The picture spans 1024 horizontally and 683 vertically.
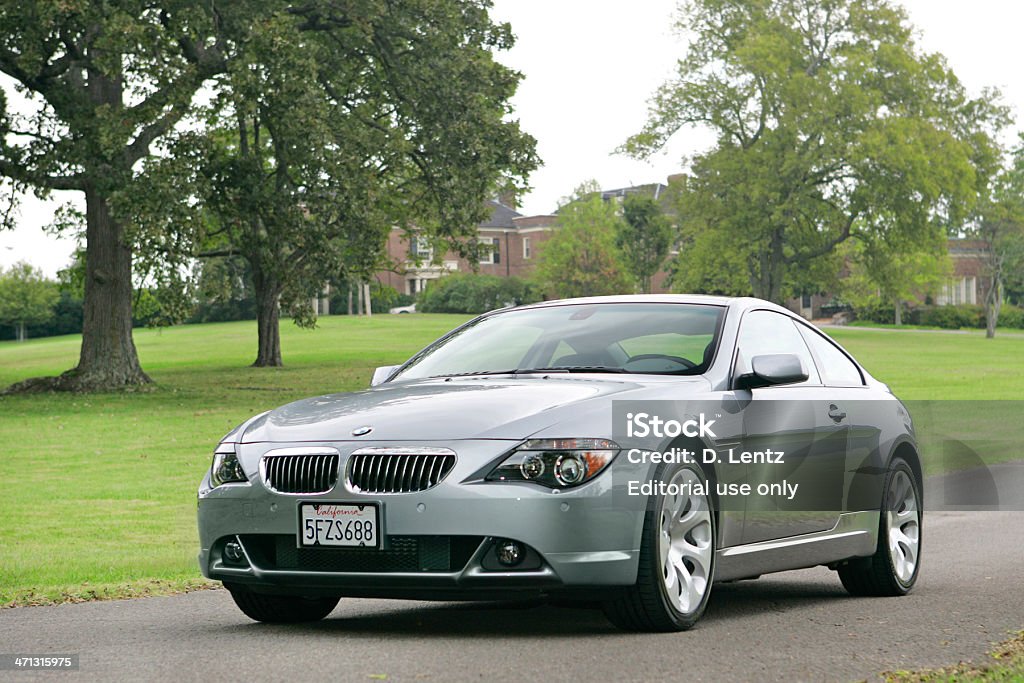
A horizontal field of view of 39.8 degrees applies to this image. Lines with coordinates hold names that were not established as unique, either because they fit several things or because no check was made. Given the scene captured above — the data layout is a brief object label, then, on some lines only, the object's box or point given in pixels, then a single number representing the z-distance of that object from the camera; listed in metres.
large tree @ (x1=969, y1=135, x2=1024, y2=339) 76.44
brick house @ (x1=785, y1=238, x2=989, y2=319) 115.25
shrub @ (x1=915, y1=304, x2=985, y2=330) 94.50
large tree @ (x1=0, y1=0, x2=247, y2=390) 29.53
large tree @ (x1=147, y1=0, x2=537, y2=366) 30.31
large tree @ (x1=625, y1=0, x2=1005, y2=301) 66.31
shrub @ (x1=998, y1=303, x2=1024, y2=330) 94.50
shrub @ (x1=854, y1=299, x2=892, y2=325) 103.69
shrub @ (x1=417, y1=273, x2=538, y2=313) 99.31
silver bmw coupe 5.96
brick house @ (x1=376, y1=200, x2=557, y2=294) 121.88
